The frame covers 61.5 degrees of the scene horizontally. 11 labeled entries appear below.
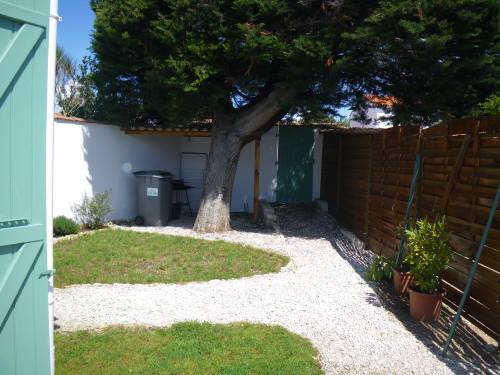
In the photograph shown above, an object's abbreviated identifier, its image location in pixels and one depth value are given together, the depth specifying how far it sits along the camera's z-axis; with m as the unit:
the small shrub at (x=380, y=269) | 5.82
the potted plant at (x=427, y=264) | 4.43
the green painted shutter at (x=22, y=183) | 2.29
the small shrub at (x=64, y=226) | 8.46
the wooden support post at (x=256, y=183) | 10.89
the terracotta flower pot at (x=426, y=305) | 4.55
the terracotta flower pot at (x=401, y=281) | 5.27
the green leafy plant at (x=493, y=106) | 4.54
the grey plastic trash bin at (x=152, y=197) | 9.98
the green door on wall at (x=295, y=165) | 12.54
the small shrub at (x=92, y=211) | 9.32
